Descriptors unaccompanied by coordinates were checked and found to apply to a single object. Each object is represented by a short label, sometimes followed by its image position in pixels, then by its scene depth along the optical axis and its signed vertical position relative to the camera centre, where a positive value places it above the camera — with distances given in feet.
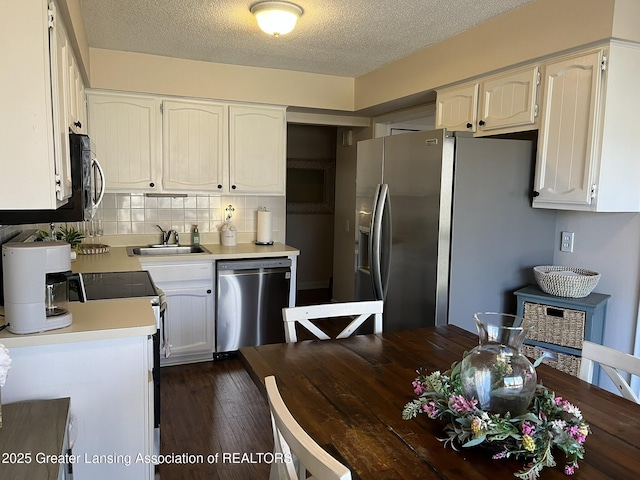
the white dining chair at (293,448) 2.89 -1.66
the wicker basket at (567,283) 8.40 -1.43
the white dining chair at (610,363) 5.12 -1.78
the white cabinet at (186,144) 12.12 +1.35
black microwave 6.87 +0.05
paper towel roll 14.20 -0.91
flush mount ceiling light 8.63 +3.36
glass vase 3.77 -1.40
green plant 11.37 -1.09
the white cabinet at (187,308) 11.72 -2.92
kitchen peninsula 5.53 -2.31
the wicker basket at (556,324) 8.26 -2.17
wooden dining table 3.50 -1.95
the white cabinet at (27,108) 4.83 +0.86
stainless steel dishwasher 12.23 -2.79
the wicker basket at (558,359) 8.34 -2.81
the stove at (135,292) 7.75 -1.69
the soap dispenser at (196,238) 13.60 -1.28
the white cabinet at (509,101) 8.82 +1.98
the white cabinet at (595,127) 7.69 +1.30
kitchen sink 12.79 -1.56
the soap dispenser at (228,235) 13.70 -1.18
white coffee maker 5.42 -1.07
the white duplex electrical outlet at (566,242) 9.66 -0.79
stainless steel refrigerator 8.84 -0.52
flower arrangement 3.48 -1.74
